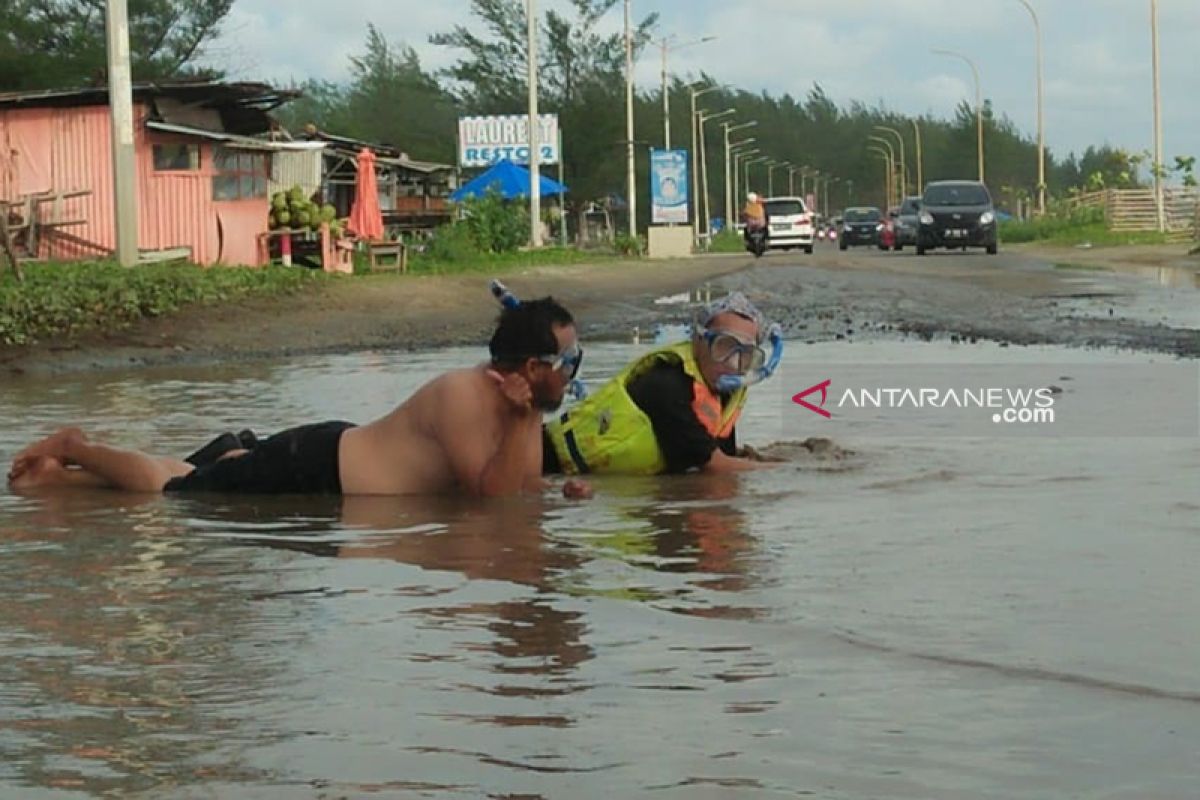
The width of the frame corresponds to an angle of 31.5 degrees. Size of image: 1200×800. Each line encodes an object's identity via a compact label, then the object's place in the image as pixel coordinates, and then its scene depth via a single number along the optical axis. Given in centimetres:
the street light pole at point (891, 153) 15510
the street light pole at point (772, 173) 16325
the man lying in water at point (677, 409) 879
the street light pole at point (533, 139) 4619
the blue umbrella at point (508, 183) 5534
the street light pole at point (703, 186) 9772
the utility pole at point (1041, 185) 7459
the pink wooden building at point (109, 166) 3006
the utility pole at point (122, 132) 2300
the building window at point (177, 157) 3102
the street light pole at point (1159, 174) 5871
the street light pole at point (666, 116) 7765
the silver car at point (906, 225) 5912
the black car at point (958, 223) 4684
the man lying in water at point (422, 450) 792
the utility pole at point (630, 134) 6512
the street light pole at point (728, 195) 11239
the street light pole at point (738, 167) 14325
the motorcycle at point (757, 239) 5516
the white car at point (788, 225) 6078
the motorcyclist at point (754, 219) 5519
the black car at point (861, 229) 7119
